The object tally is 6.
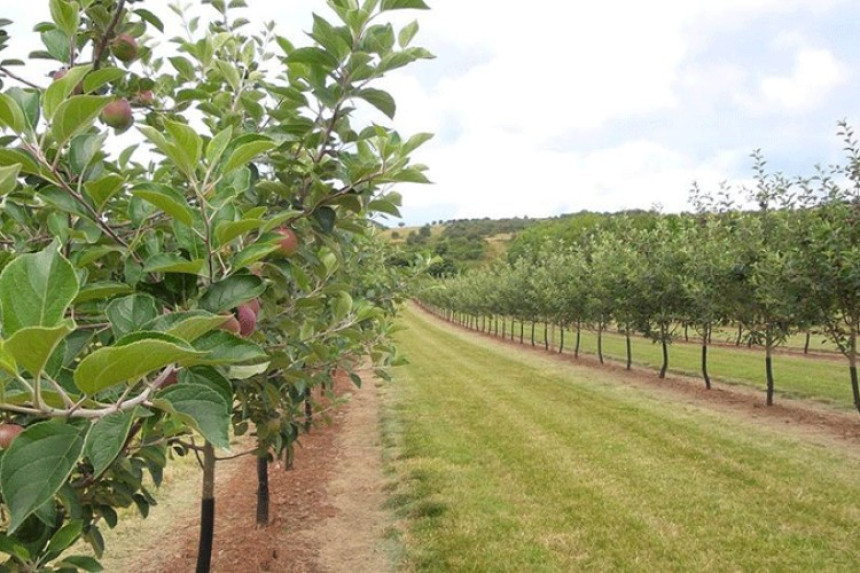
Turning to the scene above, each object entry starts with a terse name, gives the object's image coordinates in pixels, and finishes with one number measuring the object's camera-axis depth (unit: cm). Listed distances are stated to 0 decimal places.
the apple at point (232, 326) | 132
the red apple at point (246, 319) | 151
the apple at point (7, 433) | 112
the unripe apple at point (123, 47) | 220
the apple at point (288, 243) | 185
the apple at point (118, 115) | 192
